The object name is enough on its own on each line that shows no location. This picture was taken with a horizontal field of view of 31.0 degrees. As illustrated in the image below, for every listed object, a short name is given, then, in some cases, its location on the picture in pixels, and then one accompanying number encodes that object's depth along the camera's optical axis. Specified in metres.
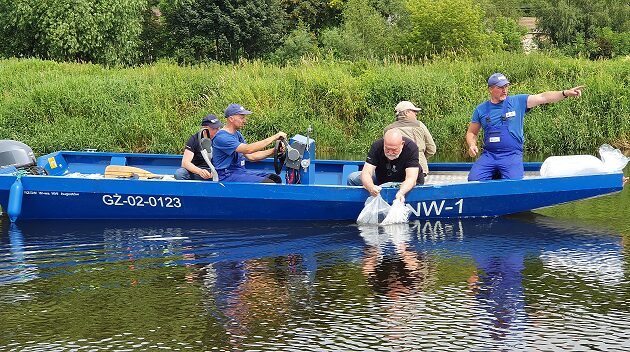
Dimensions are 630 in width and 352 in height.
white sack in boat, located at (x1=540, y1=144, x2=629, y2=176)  13.86
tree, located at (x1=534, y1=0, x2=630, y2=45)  45.53
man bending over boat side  13.05
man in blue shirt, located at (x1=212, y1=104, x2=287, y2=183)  13.72
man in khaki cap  13.73
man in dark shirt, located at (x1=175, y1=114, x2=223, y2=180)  14.10
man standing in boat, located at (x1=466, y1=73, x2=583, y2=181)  13.56
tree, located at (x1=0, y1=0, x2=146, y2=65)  36.72
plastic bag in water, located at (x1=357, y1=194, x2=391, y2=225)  13.41
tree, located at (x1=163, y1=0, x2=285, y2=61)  40.22
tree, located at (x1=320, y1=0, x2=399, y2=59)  37.00
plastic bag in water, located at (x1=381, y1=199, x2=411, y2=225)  13.27
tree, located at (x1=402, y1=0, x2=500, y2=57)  32.88
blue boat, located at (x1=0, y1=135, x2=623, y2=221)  13.71
